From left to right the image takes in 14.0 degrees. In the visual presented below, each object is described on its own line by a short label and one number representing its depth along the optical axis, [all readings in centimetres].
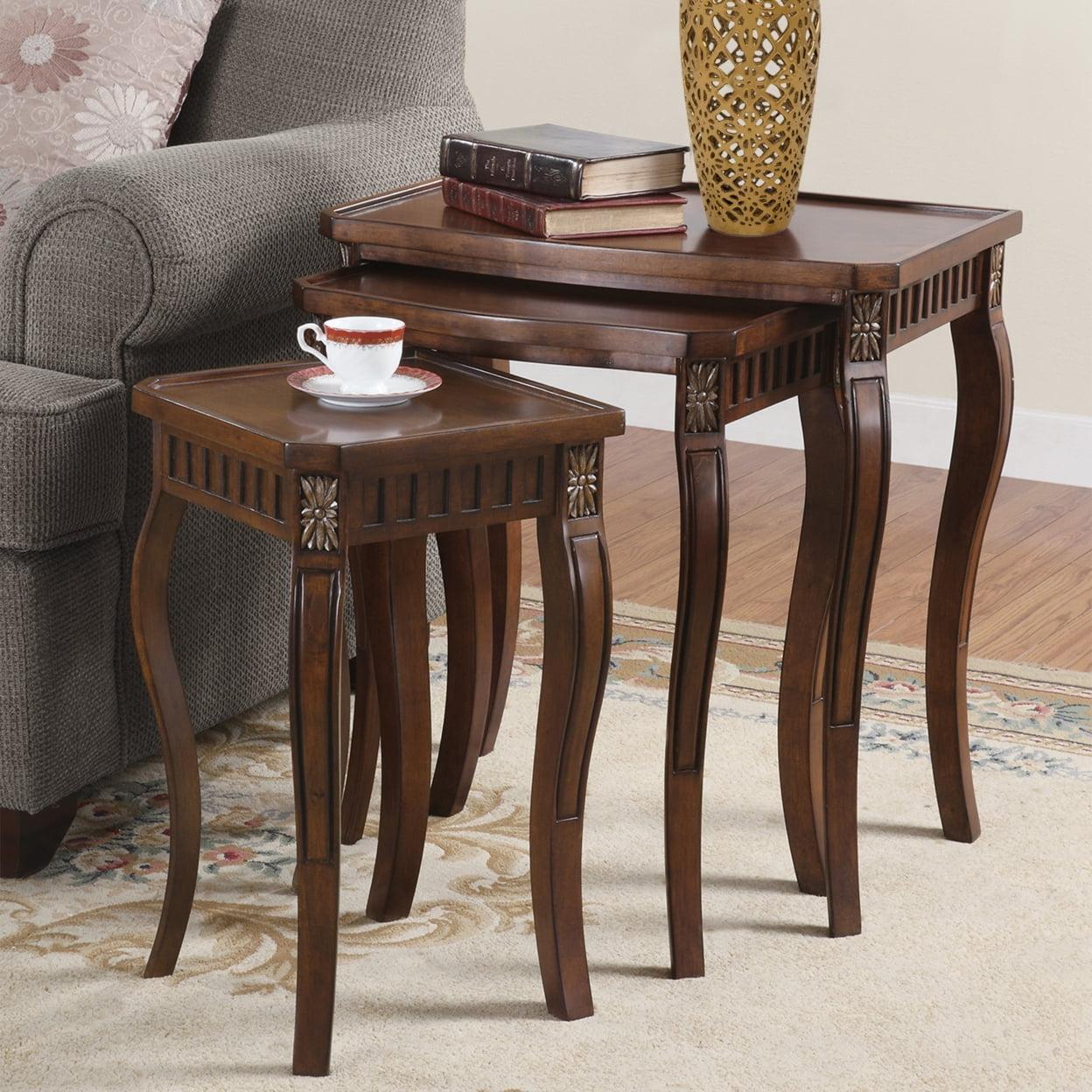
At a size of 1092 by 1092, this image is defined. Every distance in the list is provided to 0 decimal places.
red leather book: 373
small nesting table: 347
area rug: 358
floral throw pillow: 421
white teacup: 355
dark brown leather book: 373
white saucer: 355
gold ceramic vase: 369
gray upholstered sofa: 376
